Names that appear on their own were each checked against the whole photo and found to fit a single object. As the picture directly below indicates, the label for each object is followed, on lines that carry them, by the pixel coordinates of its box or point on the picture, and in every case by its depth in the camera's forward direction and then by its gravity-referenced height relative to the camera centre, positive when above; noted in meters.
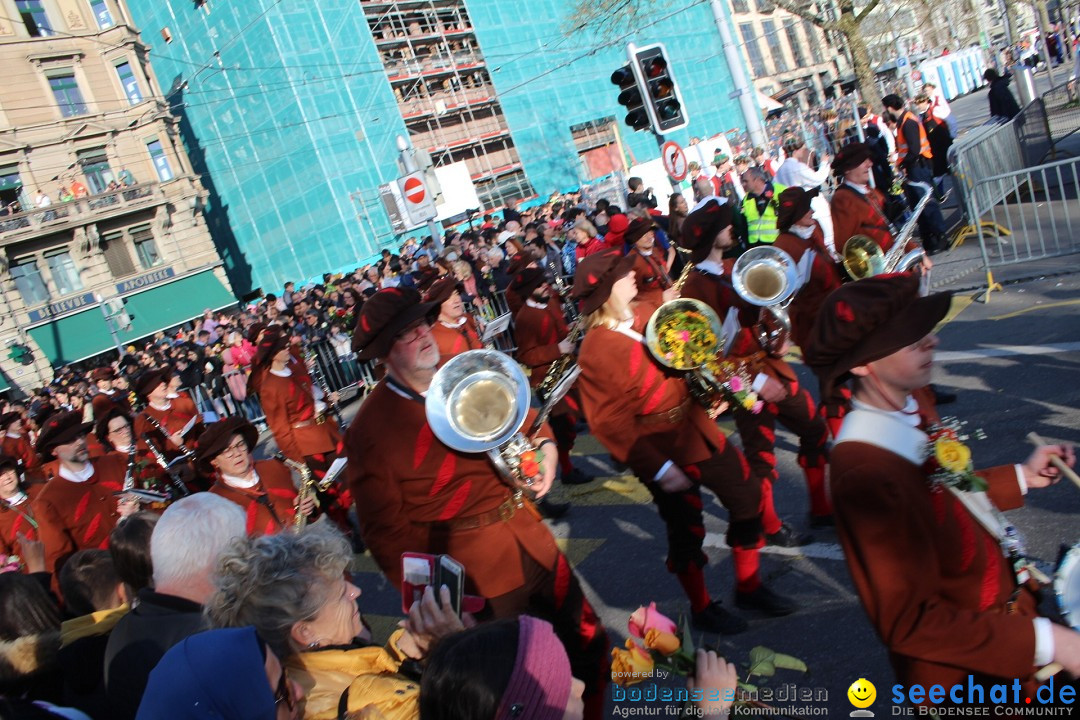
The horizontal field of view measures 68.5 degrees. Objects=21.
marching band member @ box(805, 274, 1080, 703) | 2.01 -1.10
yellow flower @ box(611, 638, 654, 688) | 2.18 -1.25
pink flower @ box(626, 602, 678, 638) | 2.15 -1.13
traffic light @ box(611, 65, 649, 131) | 10.30 +1.06
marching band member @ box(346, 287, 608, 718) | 3.25 -0.98
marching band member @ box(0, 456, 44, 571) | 6.88 -0.91
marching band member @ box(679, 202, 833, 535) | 4.90 -1.52
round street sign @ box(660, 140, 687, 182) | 11.55 +0.11
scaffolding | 42.50 +8.31
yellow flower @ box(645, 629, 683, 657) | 2.13 -1.18
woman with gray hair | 2.39 -0.92
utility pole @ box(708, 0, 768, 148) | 11.52 +0.84
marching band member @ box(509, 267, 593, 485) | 7.32 -1.05
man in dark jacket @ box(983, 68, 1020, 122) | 15.63 -0.82
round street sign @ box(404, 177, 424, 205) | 13.05 +1.07
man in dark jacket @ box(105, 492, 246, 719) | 2.70 -0.82
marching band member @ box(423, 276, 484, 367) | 6.75 -0.68
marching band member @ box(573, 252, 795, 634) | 4.19 -1.29
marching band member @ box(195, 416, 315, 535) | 5.08 -0.94
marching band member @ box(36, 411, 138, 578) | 5.76 -0.85
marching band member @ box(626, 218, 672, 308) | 6.78 -0.68
